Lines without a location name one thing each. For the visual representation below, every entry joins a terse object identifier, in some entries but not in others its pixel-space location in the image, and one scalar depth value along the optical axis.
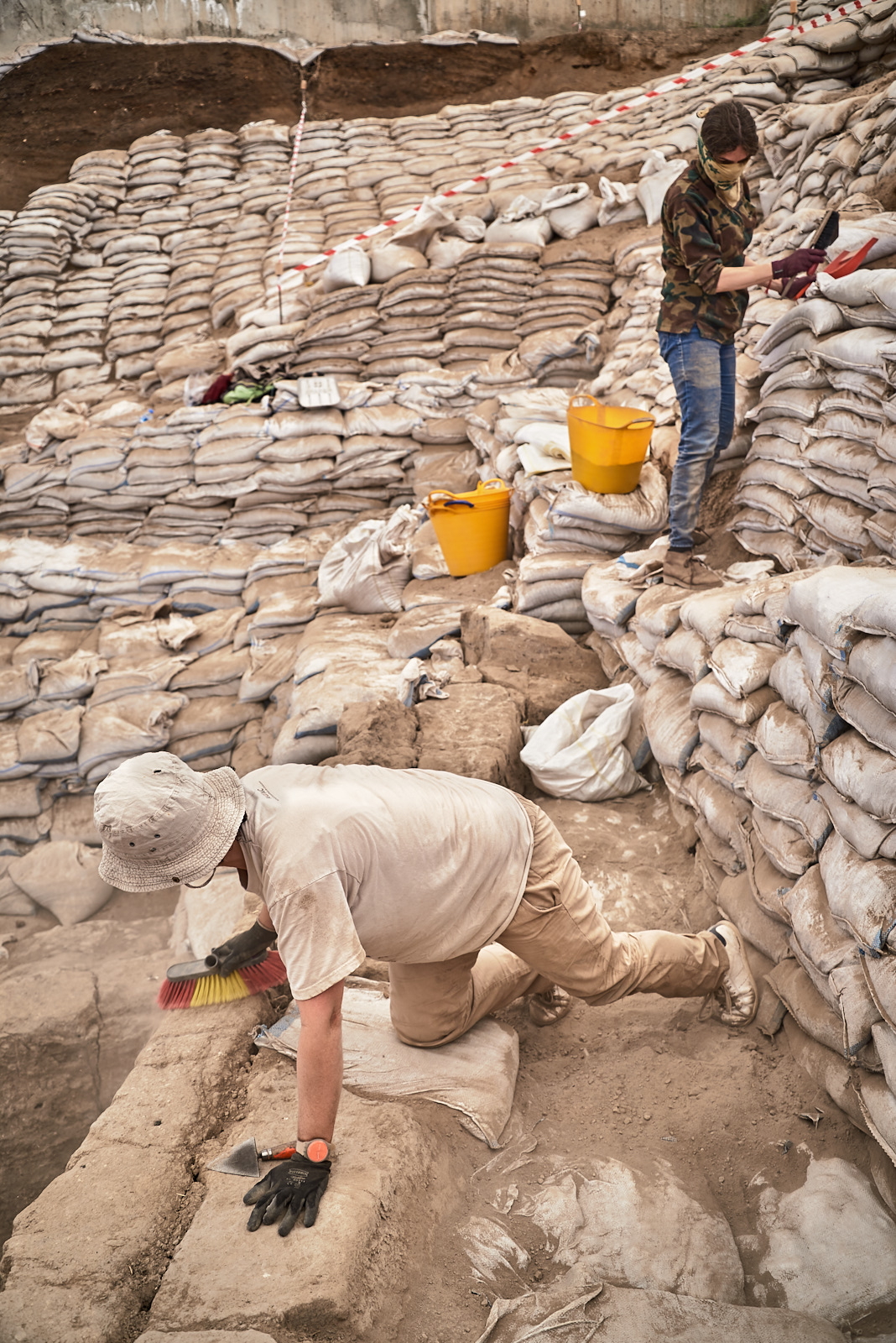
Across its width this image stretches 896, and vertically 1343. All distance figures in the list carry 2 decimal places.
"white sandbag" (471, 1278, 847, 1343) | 1.44
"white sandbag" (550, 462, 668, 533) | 3.64
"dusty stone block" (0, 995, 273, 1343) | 1.50
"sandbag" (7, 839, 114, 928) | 4.42
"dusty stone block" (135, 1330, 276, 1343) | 1.39
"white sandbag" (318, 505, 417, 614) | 4.48
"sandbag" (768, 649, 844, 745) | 1.89
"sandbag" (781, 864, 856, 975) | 1.78
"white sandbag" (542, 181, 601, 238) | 5.85
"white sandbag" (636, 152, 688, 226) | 5.45
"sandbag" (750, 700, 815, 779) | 2.03
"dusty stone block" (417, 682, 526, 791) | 2.92
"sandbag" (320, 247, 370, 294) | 5.92
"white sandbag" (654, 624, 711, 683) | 2.62
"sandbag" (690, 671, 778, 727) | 2.28
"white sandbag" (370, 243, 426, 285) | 5.93
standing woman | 2.73
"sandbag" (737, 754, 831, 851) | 1.97
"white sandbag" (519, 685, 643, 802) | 3.03
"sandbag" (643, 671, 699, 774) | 2.69
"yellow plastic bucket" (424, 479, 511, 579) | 4.18
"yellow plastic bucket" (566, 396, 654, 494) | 3.51
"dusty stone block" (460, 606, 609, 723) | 3.53
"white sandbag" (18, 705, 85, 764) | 4.70
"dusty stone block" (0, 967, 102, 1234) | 2.73
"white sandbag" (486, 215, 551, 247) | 5.84
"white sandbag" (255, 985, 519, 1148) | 1.97
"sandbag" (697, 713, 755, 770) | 2.33
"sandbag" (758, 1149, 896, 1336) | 1.53
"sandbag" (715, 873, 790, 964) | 2.12
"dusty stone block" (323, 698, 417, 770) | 2.99
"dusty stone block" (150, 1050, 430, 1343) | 1.45
